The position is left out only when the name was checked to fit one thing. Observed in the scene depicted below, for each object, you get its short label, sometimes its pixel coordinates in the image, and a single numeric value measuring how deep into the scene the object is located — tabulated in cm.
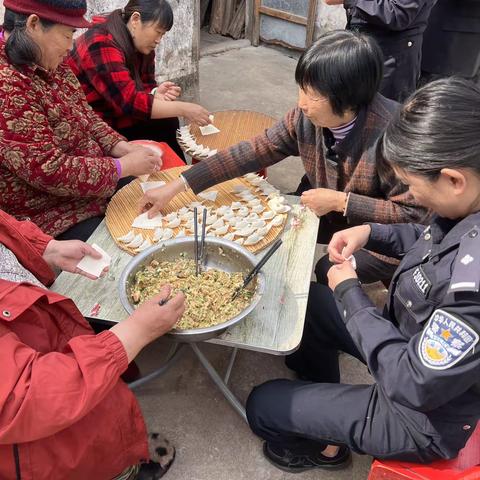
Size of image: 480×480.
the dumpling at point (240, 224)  200
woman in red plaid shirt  283
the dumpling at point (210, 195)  225
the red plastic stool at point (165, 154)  276
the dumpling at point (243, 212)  210
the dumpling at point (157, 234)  194
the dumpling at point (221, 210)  211
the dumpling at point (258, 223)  200
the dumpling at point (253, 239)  192
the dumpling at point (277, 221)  204
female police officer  122
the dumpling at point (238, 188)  230
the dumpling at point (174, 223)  202
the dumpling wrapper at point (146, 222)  202
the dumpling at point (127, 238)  193
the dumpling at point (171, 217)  205
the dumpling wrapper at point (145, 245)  189
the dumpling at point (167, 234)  194
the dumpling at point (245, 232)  195
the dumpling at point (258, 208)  212
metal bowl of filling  152
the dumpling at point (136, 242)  191
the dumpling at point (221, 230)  196
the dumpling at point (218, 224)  200
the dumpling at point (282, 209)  212
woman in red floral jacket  195
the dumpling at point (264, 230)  196
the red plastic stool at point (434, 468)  145
